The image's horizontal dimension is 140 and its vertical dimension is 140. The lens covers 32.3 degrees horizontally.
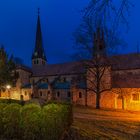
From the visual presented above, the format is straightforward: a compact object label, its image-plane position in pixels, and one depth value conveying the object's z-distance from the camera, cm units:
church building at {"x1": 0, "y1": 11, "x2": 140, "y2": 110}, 4034
